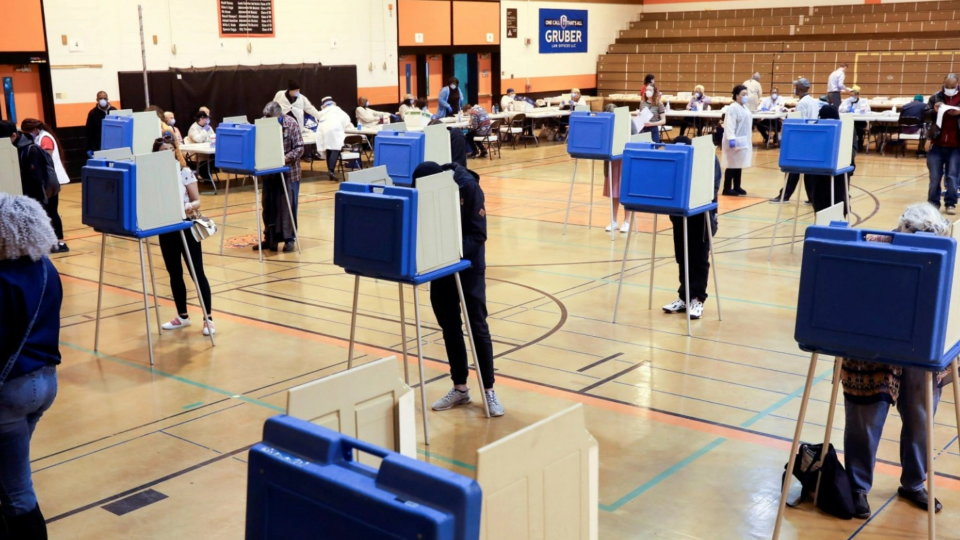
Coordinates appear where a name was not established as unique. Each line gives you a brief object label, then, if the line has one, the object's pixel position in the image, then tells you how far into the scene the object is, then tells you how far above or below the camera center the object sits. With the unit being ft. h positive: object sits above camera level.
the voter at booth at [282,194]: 31.55 -4.00
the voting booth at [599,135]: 32.27 -2.02
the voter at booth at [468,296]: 16.51 -4.03
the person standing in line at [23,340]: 10.47 -3.00
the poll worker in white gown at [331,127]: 49.73 -2.64
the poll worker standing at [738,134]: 41.09 -2.56
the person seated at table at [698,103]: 65.00 -1.81
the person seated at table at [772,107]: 62.28 -2.02
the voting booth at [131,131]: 36.60 -2.07
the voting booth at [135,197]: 19.52 -2.54
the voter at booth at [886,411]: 12.45 -4.71
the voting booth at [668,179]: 21.11 -2.37
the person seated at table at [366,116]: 56.49 -2.28
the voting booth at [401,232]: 15.11 -2.58
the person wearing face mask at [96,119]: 44.64 -1.90
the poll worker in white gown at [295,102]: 51.08 -1.33
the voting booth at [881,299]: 10.23 -2.54
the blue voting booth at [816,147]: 27.78 -2.13
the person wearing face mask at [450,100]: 60.95 -1.43
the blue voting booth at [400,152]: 28.02 -2.27
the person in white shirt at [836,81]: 65.87 -0.29
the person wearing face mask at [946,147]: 36.32 -2.81
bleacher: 73.05 +2.54
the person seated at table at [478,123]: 58.23 -2.82
